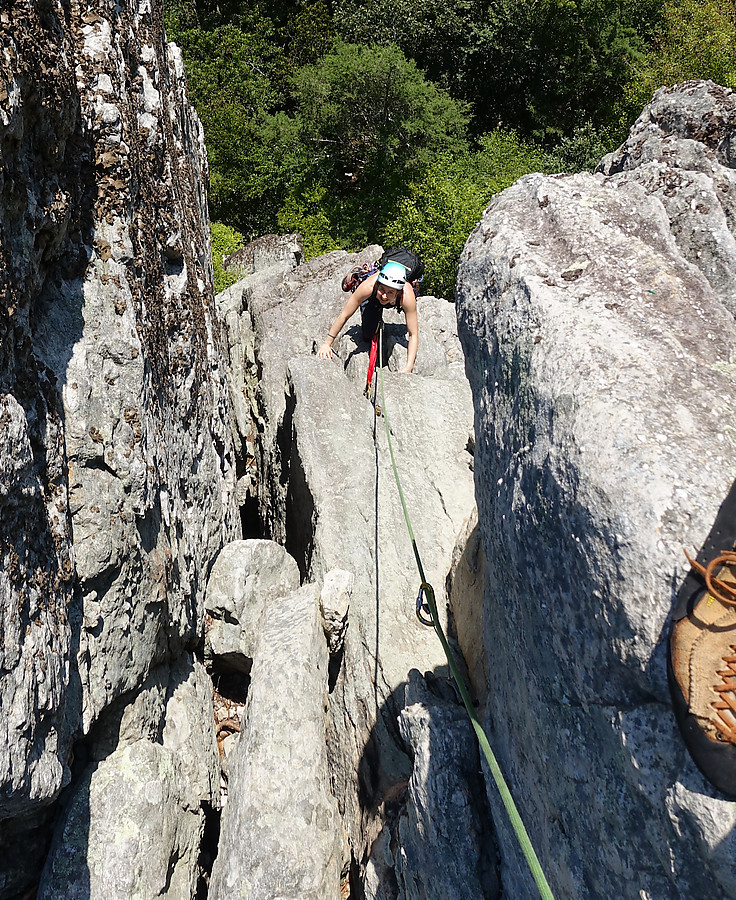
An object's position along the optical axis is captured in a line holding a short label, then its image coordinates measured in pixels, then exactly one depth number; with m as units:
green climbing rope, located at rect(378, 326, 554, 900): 1.95
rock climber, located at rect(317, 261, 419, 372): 6.71
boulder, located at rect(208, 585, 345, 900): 3.83
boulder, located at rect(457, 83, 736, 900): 1.94
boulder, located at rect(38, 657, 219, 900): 3.70
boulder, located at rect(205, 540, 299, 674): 5.29
